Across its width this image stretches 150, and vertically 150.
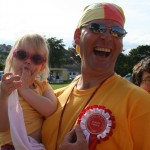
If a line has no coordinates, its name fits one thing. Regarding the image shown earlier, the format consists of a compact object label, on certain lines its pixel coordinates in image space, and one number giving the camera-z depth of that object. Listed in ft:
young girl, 7.42
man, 5.89
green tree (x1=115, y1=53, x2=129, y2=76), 182.46
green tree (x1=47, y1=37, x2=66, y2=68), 221.47
